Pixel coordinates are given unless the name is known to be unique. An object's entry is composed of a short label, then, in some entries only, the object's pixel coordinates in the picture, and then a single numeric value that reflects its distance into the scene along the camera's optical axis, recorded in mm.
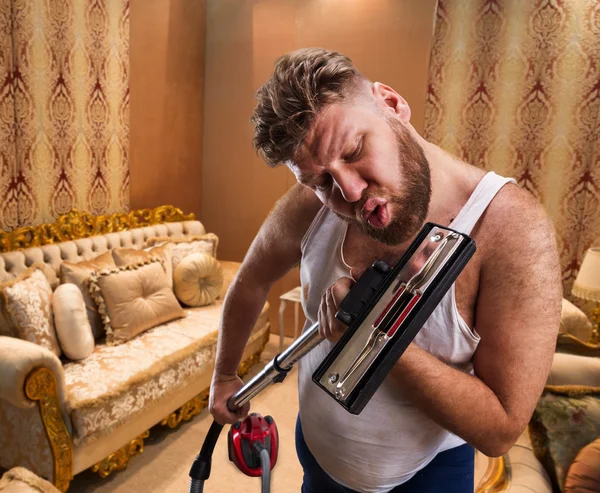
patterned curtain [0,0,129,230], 2666
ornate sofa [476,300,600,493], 1379
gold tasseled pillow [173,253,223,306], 3166
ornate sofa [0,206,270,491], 1894
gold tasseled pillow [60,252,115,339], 2594
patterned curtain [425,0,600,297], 3246
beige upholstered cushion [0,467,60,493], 1156
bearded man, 710
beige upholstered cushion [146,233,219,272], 3316
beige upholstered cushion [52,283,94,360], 2326
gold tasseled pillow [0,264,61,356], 2164
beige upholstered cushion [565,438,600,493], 1368
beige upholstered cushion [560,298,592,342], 2799
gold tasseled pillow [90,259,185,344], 2590
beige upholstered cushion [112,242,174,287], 2953
